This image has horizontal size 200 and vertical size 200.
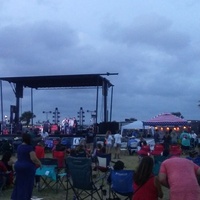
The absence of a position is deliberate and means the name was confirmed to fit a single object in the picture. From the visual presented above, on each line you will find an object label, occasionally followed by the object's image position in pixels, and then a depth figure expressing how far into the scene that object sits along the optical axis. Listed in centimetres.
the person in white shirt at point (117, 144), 1573
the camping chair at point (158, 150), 1132
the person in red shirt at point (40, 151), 859
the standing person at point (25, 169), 513
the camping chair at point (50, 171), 732
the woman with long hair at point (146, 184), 366
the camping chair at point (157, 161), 725
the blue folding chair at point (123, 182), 535
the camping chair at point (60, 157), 832
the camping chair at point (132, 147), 1742
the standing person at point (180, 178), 349
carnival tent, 2195
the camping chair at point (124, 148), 1820
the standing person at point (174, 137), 1747
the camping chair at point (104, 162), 708
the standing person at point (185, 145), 1687
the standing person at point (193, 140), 1919
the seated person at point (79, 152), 893
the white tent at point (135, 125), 2349
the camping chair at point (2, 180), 719
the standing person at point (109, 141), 1597
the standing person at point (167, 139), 1661
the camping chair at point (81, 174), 598
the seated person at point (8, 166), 766
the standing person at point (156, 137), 1990
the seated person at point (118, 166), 565
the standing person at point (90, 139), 1752
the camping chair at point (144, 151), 1095
